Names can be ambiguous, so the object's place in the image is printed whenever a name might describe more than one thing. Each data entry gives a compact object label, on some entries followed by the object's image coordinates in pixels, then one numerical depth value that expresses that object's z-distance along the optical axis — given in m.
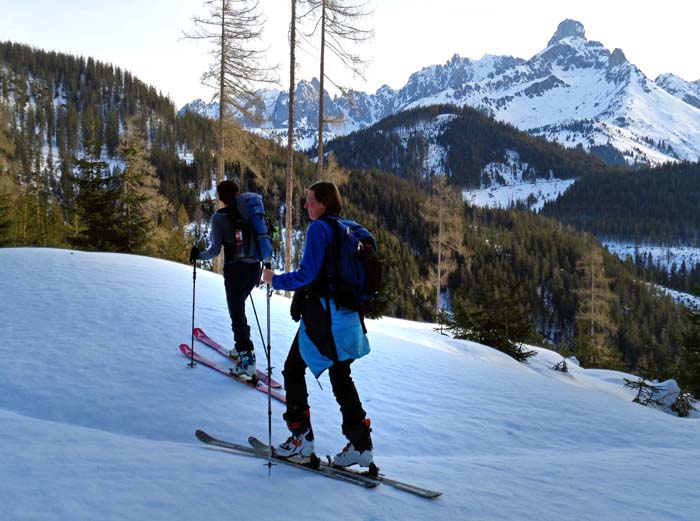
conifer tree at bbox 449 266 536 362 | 17.61
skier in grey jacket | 5.83
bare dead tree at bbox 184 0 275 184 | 18.02
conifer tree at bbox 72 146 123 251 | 22.73
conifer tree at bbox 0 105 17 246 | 24.00
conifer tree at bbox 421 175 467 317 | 35.28
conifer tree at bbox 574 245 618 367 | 38.31
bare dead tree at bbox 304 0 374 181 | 17.25
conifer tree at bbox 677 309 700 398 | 20.11
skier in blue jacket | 3.54
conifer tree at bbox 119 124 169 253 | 23.83
